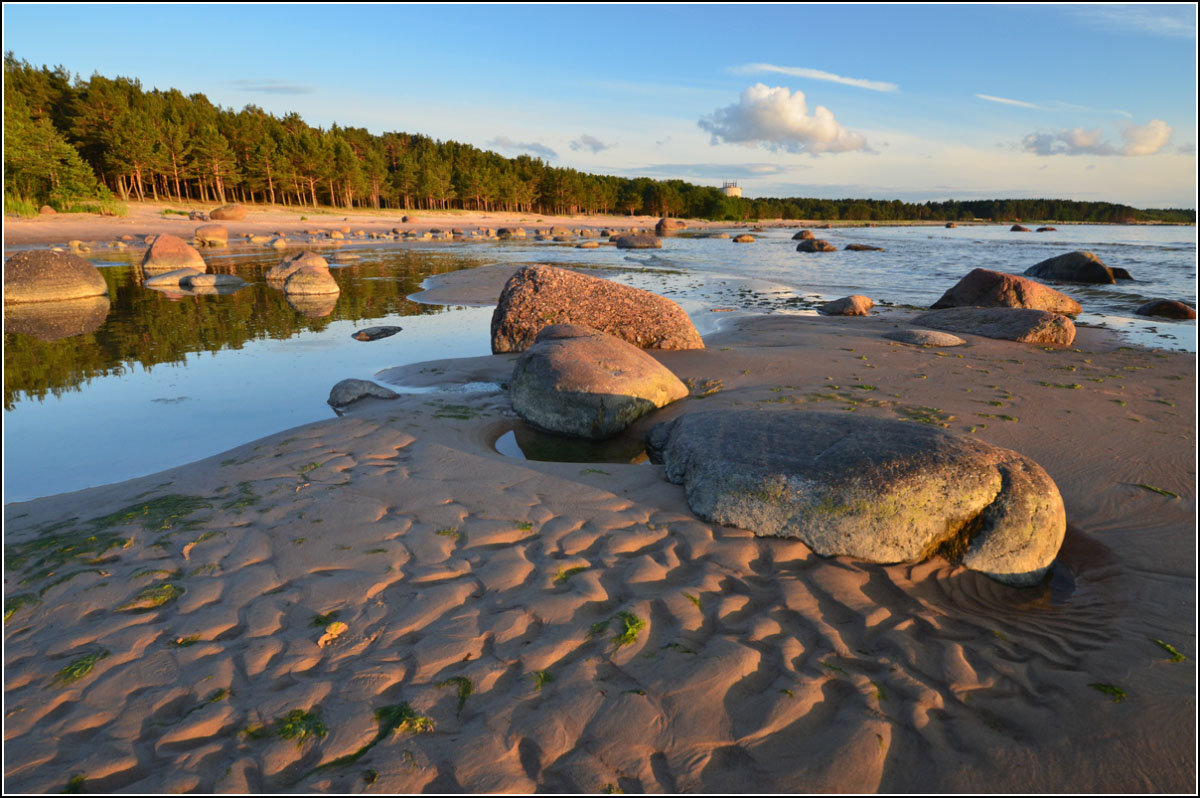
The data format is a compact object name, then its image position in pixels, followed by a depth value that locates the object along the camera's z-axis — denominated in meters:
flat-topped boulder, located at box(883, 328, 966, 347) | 8.80
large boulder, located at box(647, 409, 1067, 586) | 3.33
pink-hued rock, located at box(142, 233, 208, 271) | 18.73
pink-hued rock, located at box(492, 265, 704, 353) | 8.55
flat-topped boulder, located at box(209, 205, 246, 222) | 42.88
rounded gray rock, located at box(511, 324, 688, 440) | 5.48
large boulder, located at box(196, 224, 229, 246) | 30.16
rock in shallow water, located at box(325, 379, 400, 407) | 6.32
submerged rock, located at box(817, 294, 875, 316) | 12.09
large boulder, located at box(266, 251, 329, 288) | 15.03
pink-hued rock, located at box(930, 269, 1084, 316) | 12.02
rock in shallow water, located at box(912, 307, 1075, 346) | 9.09
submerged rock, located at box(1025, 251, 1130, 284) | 18.05
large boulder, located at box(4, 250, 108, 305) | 13.11
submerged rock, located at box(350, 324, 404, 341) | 9.89
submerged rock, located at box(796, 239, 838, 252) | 34.16
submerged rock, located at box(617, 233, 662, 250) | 37.72
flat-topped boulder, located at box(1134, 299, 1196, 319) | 12.14
